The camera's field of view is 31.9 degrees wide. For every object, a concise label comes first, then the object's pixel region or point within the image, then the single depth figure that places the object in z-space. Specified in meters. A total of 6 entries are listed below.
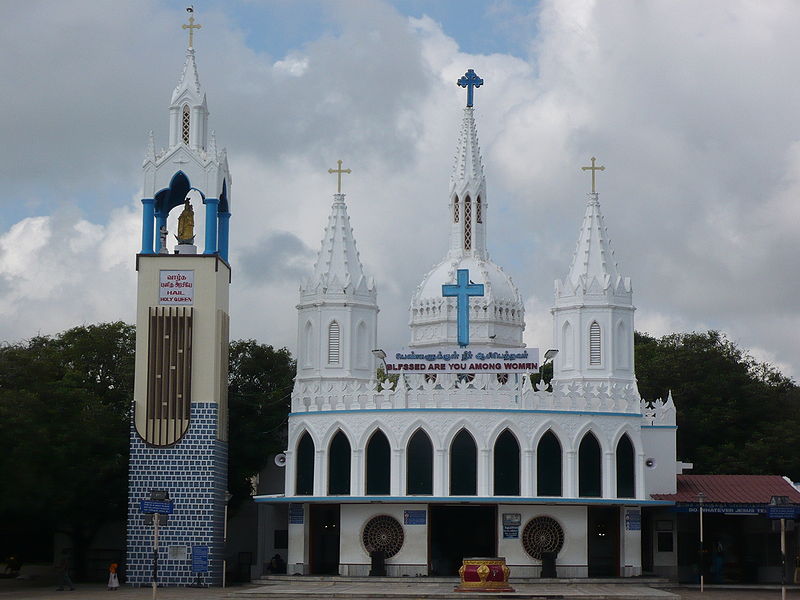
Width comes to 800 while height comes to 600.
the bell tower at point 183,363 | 58.28
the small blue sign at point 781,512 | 45.25
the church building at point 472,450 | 57.75
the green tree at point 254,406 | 66.06
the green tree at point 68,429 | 54.69
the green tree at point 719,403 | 76.81
